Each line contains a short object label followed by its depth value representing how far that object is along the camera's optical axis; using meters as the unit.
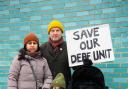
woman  2.29
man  2.42
